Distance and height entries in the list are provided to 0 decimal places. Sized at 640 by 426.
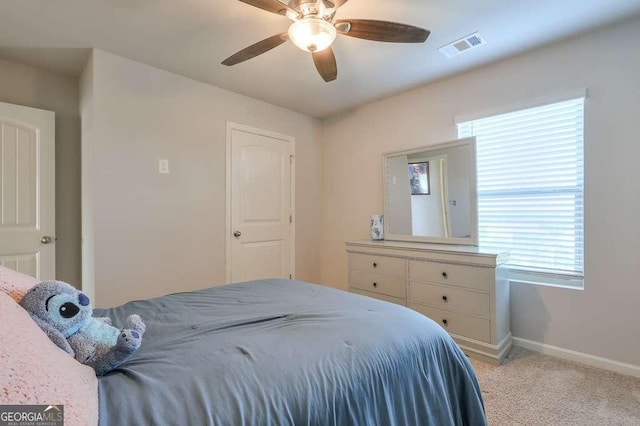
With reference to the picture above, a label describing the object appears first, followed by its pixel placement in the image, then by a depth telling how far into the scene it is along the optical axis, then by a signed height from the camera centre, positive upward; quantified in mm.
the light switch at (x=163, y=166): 2617 +414
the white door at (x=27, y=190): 2361 +188
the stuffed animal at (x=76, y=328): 794 -322
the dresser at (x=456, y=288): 2229 -637
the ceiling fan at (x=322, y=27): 1509 +996
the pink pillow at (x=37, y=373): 516 -304
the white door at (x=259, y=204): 3117 +88
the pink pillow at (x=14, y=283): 842 -210
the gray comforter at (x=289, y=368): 745 -460
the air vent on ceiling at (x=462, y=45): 2176 +1269
